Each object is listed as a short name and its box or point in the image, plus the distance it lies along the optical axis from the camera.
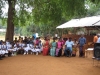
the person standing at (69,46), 10.44
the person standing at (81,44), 10.48
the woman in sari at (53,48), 10.75
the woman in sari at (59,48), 10.55
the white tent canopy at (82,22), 14.40
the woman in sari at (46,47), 11.21
